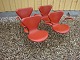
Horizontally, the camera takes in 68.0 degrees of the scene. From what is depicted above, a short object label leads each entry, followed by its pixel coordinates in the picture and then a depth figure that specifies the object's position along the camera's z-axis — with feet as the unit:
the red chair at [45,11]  5.95
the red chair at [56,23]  5.33
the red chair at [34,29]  4.85
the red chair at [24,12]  5.59
